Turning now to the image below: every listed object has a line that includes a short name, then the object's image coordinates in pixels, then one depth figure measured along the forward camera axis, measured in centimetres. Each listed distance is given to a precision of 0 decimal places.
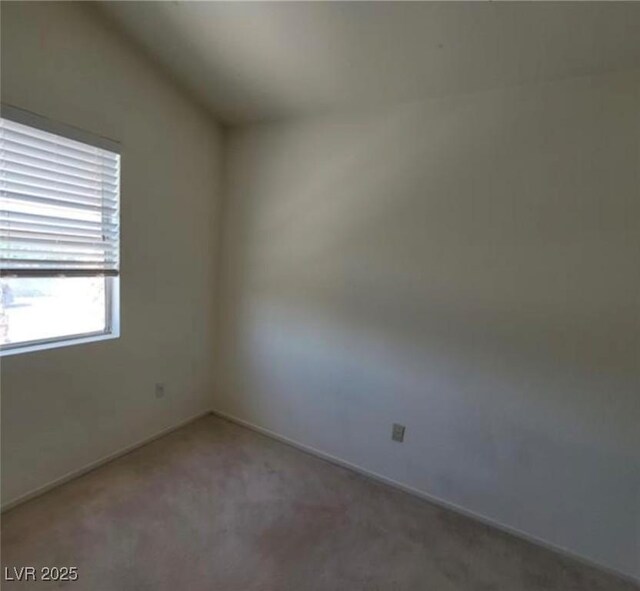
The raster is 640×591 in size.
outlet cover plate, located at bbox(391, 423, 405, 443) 229
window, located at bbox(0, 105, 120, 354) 181
